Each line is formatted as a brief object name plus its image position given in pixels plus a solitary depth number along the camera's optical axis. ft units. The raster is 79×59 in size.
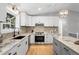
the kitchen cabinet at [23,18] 5.83
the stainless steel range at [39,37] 9.02
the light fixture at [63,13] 4.64
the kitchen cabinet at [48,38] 8.33
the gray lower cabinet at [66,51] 2.63
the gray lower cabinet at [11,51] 2.43
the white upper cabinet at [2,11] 2.83
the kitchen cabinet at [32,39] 9.20
